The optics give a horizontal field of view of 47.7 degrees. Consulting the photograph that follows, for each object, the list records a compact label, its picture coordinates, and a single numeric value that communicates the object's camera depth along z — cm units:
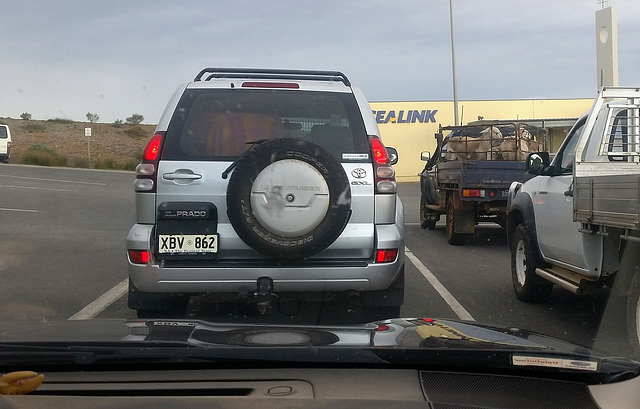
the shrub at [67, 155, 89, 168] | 3862
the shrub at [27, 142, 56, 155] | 4308
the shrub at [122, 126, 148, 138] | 6675
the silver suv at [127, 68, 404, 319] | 476
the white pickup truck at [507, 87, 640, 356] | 497
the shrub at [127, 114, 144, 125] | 7382
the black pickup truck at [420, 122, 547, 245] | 1116
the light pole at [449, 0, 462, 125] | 2972
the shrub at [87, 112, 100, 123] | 6191
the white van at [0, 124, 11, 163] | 3553
